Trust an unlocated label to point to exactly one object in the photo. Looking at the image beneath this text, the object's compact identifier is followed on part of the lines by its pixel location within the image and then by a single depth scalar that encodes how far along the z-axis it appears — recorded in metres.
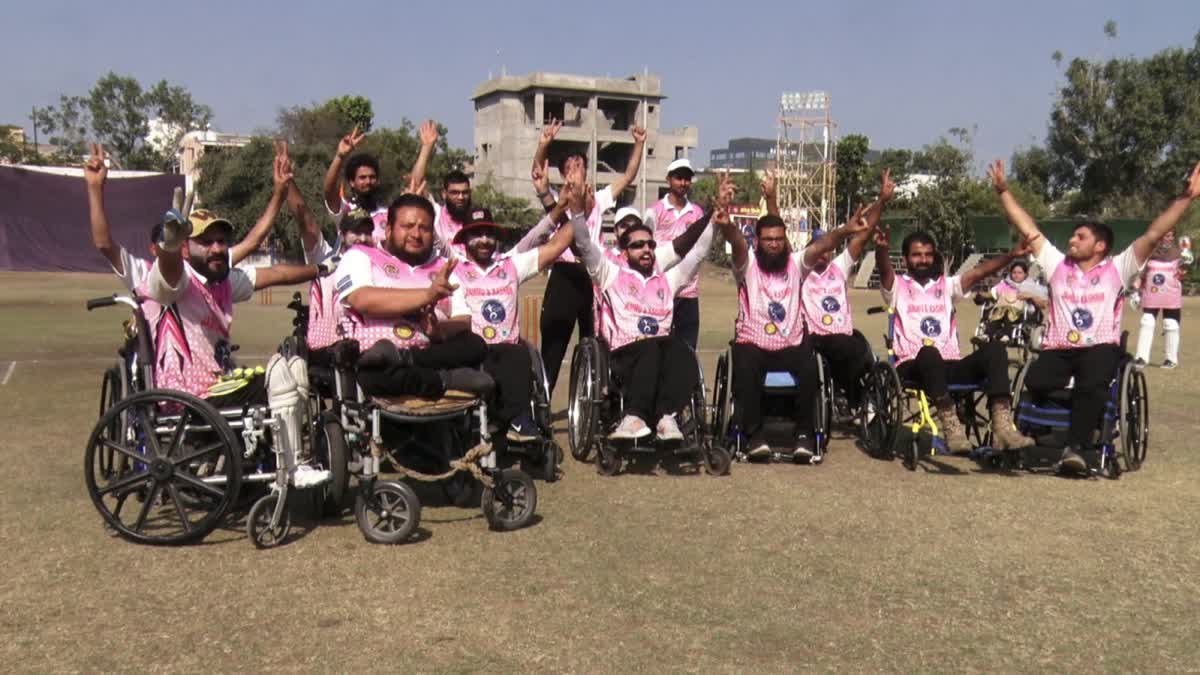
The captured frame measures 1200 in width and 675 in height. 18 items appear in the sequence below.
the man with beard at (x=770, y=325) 6.64
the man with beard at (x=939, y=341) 6.46
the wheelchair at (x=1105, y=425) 6.27
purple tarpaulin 29.30
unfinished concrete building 64.38
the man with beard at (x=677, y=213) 7.73
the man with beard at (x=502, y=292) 5.95
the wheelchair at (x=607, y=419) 6.27
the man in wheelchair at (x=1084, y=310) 6.24
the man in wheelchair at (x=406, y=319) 4.82
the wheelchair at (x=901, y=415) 6.53
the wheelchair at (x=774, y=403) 6.66
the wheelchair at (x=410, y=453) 4.79
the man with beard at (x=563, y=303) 7.20
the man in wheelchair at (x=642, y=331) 6.22
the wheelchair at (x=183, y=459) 4.60
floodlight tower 51.50
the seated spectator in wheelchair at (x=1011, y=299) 7.45
